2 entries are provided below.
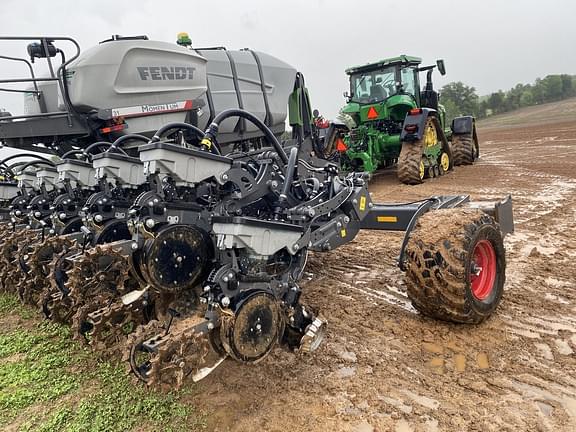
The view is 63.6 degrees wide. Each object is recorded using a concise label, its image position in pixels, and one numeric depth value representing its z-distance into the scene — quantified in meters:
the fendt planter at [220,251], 2.35
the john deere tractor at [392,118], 9.41
